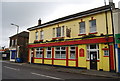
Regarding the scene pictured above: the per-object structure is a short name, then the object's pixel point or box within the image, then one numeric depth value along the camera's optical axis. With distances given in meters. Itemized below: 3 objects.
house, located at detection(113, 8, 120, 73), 12.96
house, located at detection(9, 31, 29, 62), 29.21
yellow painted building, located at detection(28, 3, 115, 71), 14.08
